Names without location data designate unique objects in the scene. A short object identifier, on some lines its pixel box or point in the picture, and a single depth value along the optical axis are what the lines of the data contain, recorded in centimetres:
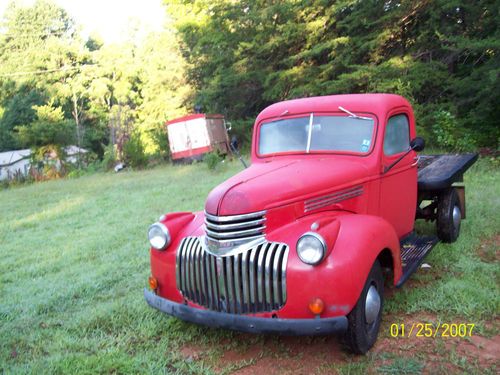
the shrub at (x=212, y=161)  1596
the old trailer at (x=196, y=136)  2072
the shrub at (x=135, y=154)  2141
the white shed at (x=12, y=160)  3353
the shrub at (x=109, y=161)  2367
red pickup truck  296
